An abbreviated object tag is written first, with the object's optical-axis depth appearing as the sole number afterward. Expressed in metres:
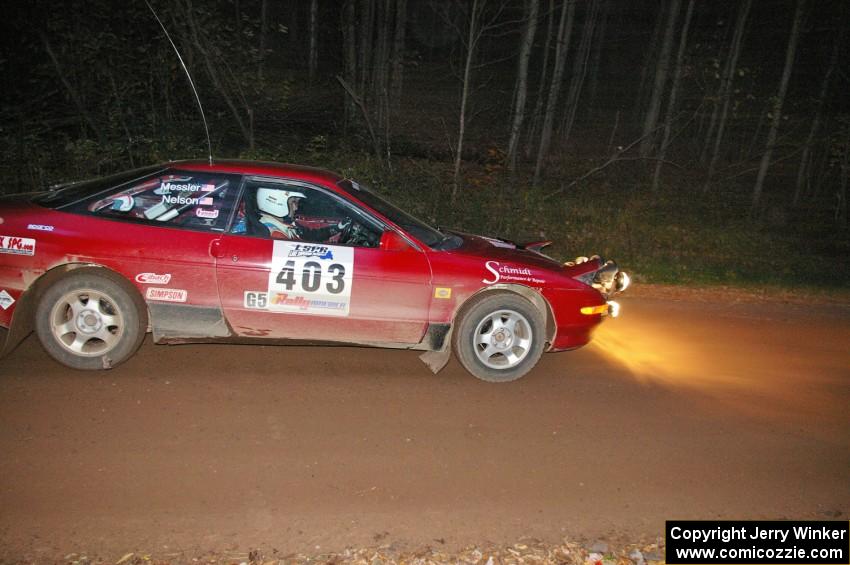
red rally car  4.82
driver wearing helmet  5.12
